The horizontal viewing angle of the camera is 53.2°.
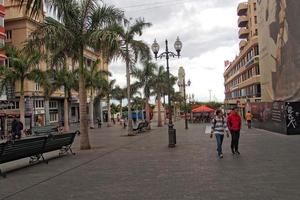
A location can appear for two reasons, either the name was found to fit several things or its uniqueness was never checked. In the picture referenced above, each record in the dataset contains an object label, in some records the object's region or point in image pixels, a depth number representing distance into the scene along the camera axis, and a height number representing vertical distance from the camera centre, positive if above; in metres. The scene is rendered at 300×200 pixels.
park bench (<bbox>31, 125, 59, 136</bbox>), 23.34 -1.30
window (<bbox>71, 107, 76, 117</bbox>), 52.39 +0.25
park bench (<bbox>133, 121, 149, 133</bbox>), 23.98 -1.33
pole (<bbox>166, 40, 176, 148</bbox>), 13.12 -1.20
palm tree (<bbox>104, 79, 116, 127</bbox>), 37.87 +2.85
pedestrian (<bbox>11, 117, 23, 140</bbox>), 17.18 -0.83
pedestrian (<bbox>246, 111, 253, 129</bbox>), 24.99 -0.87
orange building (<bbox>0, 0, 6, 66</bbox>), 31.94 +9.29
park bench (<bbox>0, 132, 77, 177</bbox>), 7.81 -1.00
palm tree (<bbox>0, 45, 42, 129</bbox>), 21.84 +3.43
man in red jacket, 10.36 -0.64
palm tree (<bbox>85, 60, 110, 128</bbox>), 32.69 +3.84
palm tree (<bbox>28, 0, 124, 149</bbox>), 12.31 +3.44
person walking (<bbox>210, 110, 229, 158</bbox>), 10.01 -0.56
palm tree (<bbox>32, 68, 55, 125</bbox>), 22.64 +2.70
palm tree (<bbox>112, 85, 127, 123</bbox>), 41.66 +2.71
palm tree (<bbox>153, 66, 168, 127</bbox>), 32.41 +2.88
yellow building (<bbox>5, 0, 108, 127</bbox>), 38.41 +3.70
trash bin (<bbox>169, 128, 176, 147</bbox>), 13.13 -1.20
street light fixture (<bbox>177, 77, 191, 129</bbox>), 43.35 +3.76
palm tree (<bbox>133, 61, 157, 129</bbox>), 30.35 +3.56
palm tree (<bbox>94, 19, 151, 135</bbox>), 20.10 +4.27
